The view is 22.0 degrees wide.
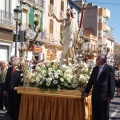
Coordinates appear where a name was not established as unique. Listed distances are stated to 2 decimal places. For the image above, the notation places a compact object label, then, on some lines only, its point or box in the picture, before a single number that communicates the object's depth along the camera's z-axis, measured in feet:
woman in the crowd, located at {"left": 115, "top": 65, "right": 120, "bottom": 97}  49.06
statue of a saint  30.83
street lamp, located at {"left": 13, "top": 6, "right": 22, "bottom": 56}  48.53
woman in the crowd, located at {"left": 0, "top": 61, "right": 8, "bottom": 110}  31.68
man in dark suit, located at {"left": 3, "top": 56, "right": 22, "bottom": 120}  26.12
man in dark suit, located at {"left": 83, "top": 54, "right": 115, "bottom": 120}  22.13
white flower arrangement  22.95
